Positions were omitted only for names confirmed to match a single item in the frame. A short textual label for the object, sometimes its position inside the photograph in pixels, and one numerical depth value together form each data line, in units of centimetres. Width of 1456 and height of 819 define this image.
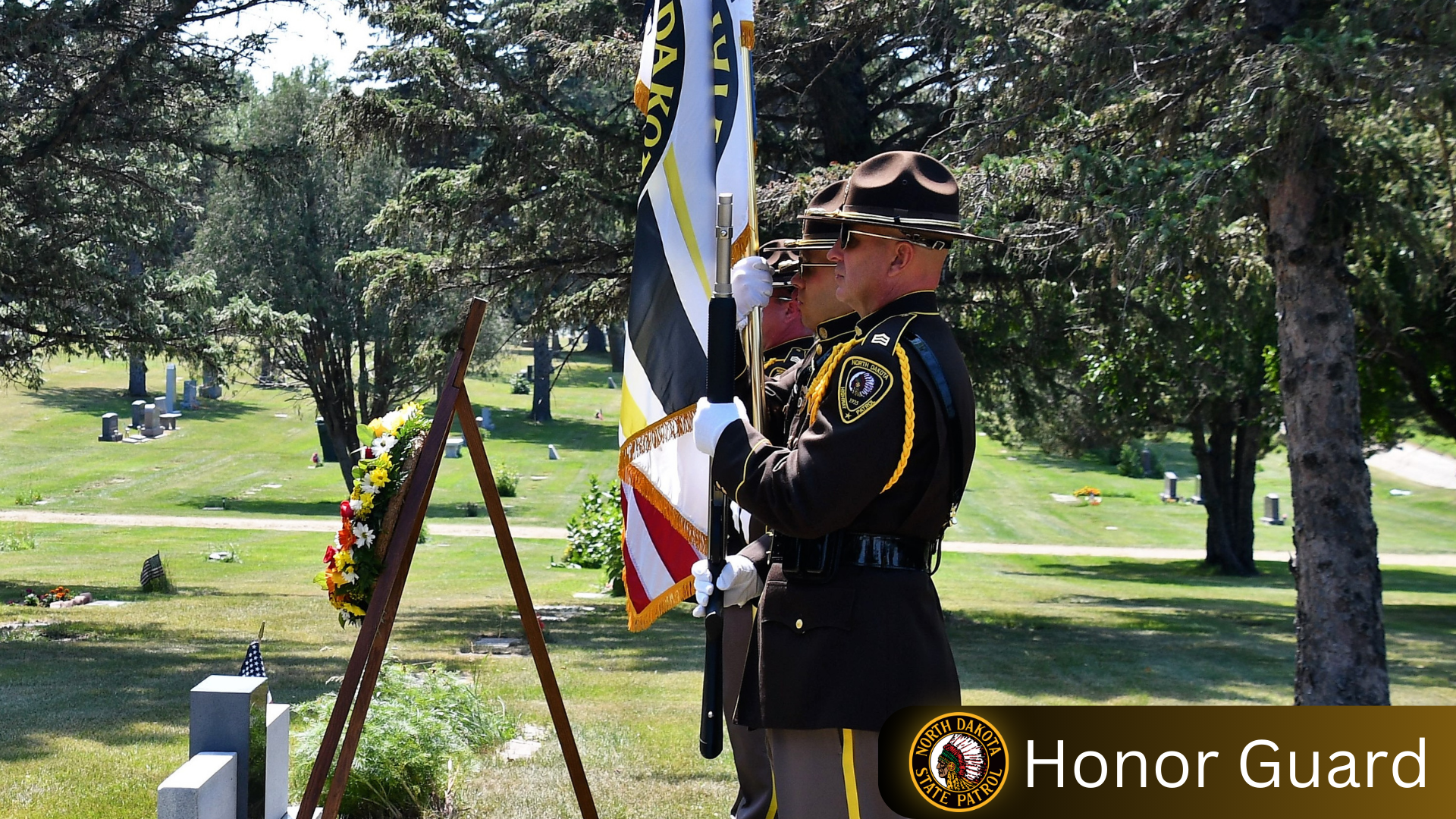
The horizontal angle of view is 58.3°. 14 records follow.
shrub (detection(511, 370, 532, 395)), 5588
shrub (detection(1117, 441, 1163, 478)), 4691
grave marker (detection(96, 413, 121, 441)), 3956
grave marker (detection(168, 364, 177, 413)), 4414
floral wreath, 472
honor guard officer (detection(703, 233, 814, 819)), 487
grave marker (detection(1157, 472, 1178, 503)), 4069
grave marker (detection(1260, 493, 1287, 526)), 3738
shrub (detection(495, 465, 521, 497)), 3256
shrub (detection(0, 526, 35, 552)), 2142
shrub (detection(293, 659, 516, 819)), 566
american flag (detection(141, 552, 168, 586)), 1633
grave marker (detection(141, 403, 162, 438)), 4081
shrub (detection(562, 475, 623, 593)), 1758
